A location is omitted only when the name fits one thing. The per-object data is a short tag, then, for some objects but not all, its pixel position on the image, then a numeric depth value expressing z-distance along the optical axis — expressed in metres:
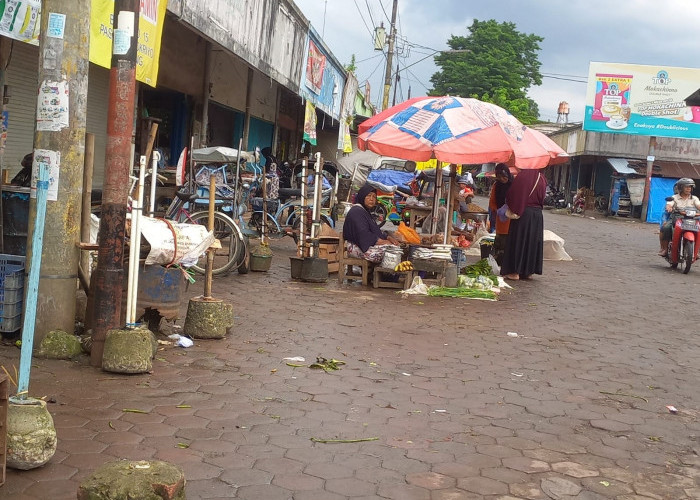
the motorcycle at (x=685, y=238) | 14.02
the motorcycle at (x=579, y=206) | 37.38
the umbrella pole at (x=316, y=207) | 10.20
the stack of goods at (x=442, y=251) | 9.81
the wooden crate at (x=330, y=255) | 10.88
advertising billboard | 35.19
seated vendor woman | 9.81
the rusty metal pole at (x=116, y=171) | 5.31
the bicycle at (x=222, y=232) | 9.66
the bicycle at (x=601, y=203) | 38.66
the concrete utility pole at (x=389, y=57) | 35.00
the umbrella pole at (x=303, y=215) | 10.23
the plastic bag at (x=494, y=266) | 11.93
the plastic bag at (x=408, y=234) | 10.34
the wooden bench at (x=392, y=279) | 9.81
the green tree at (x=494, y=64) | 53.47
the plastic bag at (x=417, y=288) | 9.60
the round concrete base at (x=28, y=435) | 3.52
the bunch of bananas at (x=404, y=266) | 9.73
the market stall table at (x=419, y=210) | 14.08
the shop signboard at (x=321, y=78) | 19.14
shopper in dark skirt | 11.48
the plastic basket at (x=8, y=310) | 5.65
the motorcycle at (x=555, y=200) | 40.91
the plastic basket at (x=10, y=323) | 5.67
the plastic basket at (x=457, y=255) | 10.67
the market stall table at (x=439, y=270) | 9.75
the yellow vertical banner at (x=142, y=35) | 8.05
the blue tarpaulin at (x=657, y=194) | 34.81
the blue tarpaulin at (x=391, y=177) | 24.09
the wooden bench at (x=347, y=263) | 10.05
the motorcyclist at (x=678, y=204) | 14.38
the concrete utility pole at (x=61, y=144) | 5.36
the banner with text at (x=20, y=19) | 7.06
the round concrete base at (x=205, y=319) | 6.31
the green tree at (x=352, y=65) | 53.11
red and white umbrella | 9.20
